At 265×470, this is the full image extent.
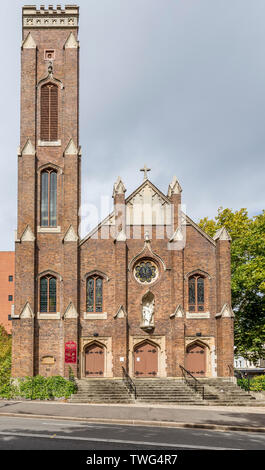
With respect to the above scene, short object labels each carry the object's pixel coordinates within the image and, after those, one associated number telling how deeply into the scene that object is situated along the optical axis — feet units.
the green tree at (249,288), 116.47
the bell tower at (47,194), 96.68
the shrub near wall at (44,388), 89.56
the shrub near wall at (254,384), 95.96
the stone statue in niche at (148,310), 99.35
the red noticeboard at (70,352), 95.66
